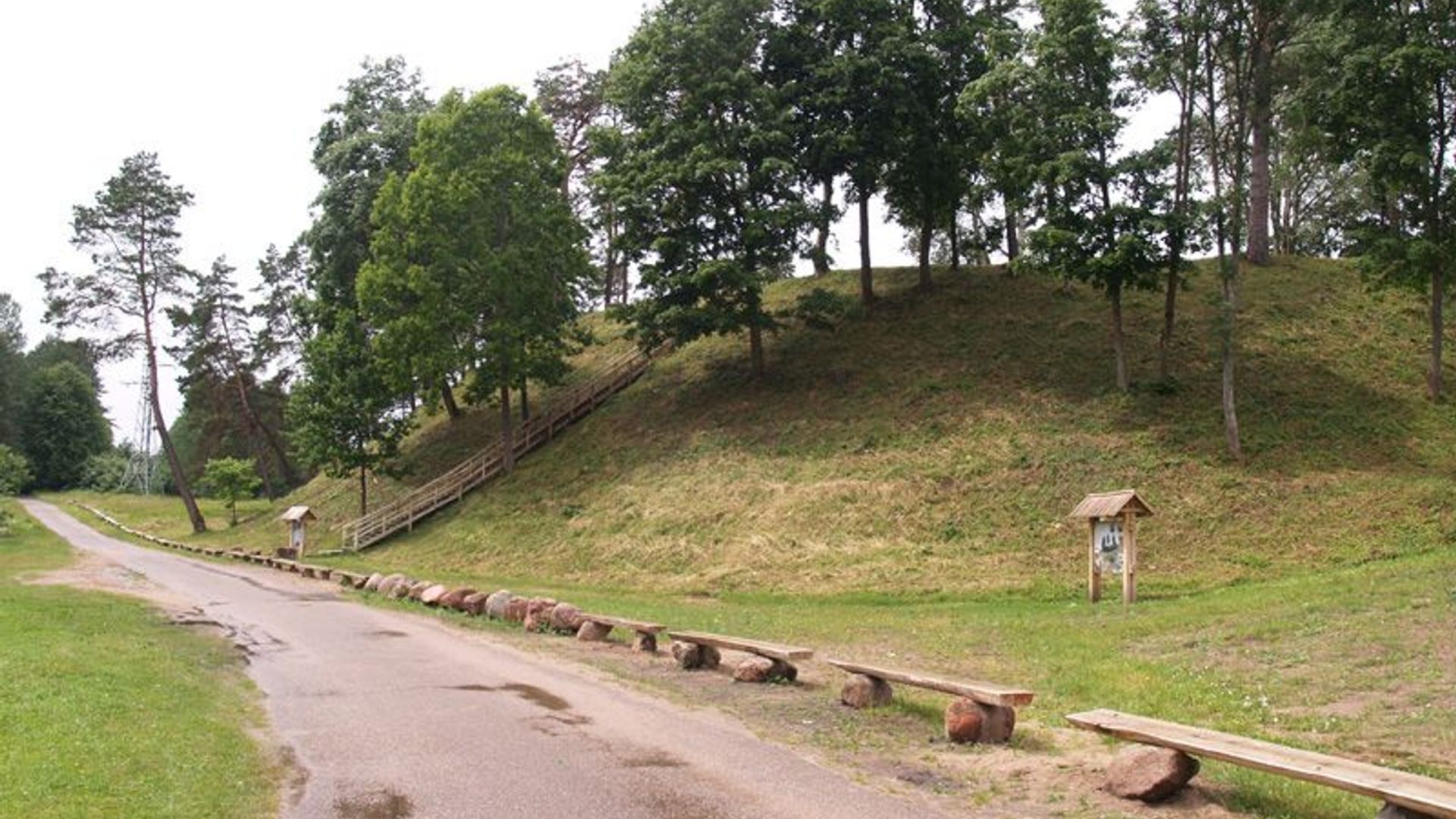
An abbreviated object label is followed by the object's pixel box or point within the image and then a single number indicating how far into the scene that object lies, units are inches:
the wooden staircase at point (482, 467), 1492.4
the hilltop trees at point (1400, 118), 1012.5
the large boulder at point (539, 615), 725.3
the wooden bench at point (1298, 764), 232.4
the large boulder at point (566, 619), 705.0
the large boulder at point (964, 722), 372.8
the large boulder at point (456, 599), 832.9
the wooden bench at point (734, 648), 505.4
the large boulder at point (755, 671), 515.2
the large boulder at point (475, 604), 805.2
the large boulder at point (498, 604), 772.6
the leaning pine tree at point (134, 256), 1971.0
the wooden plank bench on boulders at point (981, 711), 360.8
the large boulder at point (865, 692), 441.1
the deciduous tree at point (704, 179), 1355.8
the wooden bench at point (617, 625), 624.7
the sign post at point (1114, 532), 717.9
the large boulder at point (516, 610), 754.2
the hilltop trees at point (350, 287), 1574.8
